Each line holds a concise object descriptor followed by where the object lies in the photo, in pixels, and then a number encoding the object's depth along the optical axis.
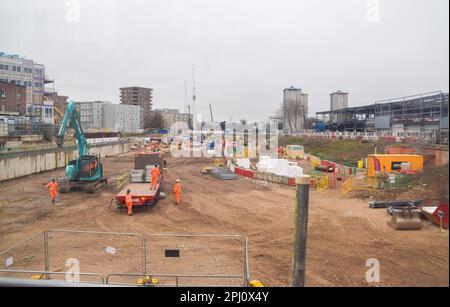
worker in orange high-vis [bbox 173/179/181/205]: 15.88
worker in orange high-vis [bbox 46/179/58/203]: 16.12
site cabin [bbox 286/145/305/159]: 38.41
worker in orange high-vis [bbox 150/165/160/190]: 15.96
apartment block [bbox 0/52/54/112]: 43.09
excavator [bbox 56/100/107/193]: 19.18
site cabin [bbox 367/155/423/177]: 22.34
